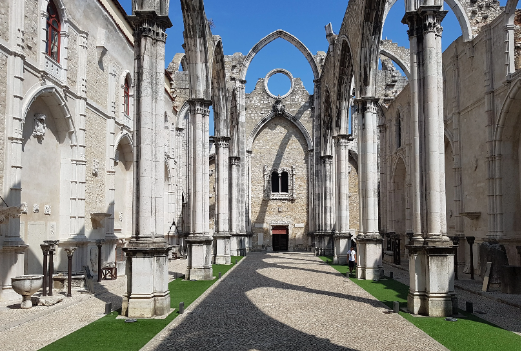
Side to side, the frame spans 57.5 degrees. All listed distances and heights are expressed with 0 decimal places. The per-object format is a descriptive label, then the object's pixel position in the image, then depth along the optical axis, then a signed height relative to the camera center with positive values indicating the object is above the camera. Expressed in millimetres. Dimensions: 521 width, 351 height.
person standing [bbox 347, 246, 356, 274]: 15672 -1703
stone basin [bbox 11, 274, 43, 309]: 9625 -1553
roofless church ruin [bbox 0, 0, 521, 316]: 9219 +2114
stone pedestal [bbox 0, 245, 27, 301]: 10609 -1315
